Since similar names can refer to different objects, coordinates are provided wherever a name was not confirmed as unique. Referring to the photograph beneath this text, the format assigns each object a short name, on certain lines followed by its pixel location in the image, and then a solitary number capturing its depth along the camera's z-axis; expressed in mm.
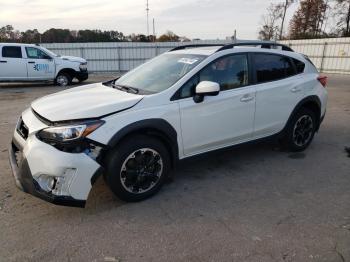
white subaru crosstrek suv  3215
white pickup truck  14203
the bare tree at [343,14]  31516
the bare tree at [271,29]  37969
